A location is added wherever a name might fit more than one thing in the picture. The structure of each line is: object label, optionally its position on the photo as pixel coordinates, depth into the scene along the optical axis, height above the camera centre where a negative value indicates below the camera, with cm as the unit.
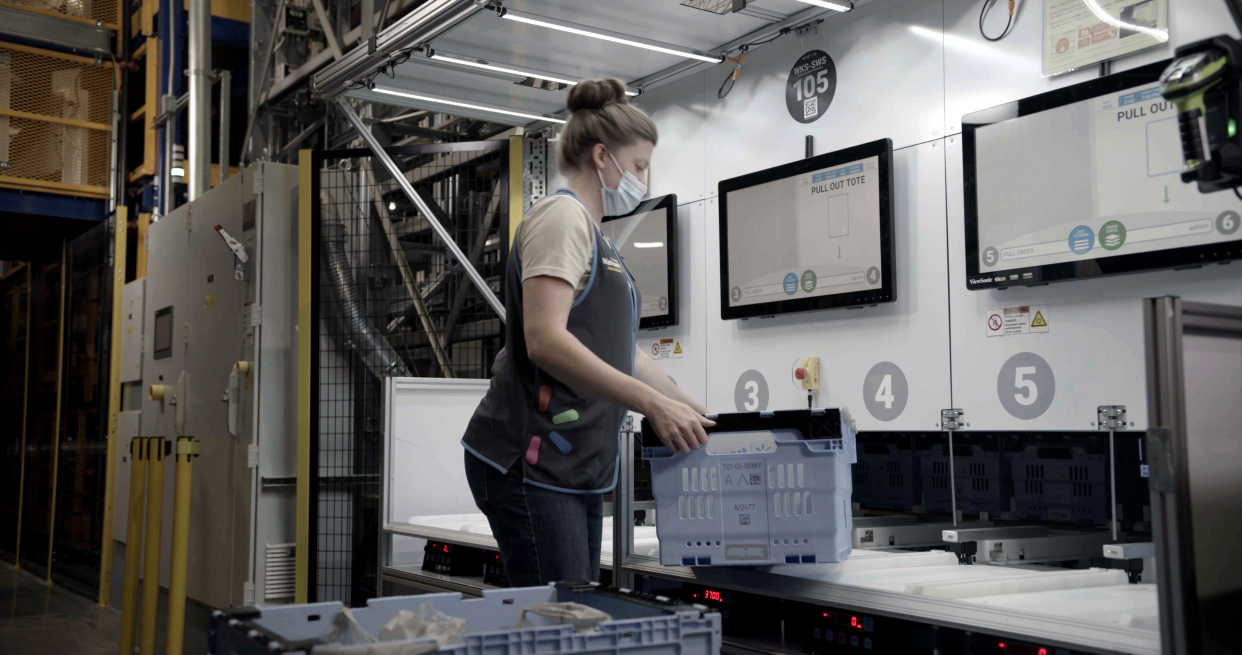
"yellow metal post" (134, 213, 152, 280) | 796 +150
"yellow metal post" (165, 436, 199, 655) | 462 -56
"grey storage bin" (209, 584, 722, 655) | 132 -30
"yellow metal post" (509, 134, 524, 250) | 438 +109
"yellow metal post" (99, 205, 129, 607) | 707 +48
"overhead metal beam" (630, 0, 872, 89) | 363 +151
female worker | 183 +6
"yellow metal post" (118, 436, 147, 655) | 488 -60
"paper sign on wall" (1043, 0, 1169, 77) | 264 +109
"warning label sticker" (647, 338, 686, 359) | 429 +32
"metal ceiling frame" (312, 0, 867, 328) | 354 +148
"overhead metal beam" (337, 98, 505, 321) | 418 +97
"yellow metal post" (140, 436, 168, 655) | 472 -56
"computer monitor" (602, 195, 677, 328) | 430 +75
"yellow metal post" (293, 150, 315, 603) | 446 +20
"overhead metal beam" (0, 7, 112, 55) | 728 +304
